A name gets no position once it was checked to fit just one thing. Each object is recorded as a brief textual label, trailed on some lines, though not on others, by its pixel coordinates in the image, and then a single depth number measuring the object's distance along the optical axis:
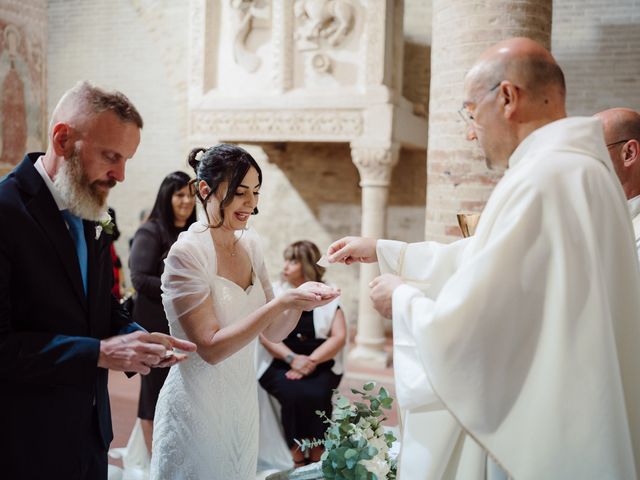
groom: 1.82
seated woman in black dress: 4.27
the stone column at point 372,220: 7.15
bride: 2.30
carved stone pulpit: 7.05
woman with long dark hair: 4.09
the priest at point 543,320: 1.65
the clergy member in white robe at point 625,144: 2.80
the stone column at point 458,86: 4.91
